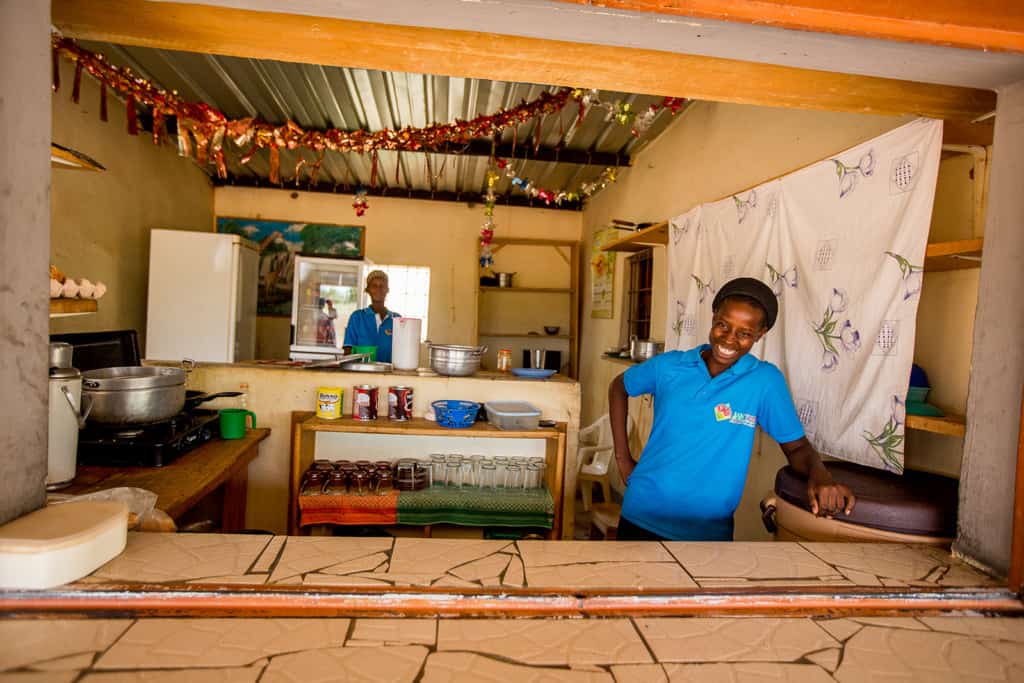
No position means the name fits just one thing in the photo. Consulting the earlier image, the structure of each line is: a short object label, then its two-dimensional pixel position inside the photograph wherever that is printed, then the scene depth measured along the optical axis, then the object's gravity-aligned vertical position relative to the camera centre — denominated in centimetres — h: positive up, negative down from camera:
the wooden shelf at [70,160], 173 +47
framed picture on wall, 652 +77
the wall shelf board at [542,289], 682 +44
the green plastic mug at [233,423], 267 -57
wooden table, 179 -64
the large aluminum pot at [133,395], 197 -35
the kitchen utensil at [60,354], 157 -17
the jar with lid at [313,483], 261 -84
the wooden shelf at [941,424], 149 -22
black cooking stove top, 204 -55
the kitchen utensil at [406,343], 310 -15
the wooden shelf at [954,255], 144 +27
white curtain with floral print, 167 +23
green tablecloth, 261 -91
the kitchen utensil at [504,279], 681 +54
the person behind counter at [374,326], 412 -9
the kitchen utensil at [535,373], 312 -28
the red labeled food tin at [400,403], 285 -46
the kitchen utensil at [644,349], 375 -13
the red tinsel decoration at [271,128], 296 +117
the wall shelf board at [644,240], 364 +66
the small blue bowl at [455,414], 273 -47
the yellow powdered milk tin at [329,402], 279 -46
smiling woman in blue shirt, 175 -30
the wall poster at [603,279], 550 +53
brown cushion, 134 -41
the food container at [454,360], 296 -22
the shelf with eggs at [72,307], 168 -3
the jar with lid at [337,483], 264 -84
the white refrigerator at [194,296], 482 +8
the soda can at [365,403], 284 -46
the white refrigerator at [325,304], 609 +10
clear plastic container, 275 -48
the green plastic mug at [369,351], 339 -23
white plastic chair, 393 -100
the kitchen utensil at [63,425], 151 -37
